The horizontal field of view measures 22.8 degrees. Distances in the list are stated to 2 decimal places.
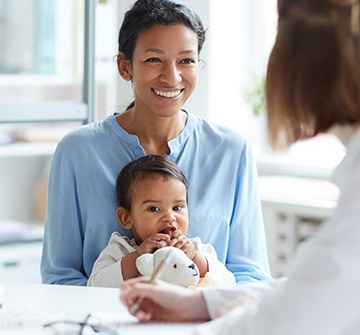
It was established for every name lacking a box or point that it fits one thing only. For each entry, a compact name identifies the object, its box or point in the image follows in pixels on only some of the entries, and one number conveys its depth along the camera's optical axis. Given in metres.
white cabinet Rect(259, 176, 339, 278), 3.84
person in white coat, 1.16
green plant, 4.45
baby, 2.08
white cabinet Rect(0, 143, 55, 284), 3.42
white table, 1.52
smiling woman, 2.22
